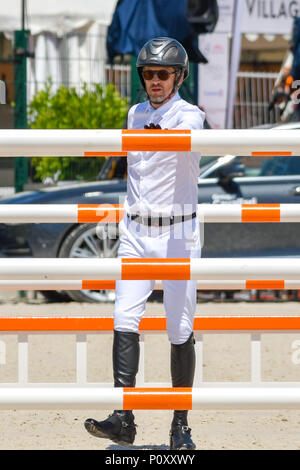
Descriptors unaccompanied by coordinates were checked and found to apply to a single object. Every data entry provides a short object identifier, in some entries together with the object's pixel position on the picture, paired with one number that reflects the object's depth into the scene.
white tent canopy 33.12
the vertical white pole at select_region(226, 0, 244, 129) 26.95
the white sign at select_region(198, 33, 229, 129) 29.48
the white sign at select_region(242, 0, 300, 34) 37.22
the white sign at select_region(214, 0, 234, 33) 31.67
